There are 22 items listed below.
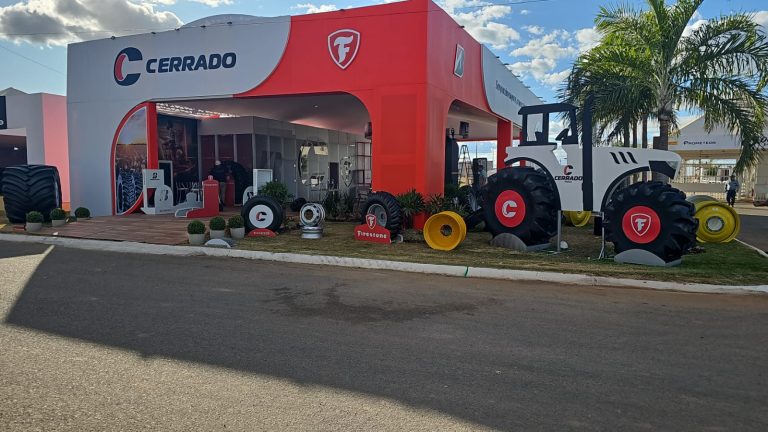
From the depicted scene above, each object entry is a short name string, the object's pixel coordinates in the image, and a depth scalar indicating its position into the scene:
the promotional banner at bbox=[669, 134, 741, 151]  29.83
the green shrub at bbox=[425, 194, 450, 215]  12.12
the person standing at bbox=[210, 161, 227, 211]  19.51
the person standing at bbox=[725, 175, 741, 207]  24.16
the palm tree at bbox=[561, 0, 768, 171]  12.59
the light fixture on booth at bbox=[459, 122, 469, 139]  20.47
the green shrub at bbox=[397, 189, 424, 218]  11.94
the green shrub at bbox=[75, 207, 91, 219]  14.60
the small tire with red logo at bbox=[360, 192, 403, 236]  11.23
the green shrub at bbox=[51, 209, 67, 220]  13.38
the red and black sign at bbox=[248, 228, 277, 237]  11.78
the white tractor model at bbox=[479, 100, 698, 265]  8.16
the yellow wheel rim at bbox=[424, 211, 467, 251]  10.12
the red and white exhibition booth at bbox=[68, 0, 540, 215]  12.71
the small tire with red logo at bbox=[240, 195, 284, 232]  11.96
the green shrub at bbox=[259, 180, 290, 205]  12.95
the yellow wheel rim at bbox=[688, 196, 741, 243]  11.23
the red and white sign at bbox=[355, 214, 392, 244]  11.05
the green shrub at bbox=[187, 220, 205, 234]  10.66
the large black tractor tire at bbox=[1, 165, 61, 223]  13.99
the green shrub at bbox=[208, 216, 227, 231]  11.00
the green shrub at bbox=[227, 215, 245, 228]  11.56
